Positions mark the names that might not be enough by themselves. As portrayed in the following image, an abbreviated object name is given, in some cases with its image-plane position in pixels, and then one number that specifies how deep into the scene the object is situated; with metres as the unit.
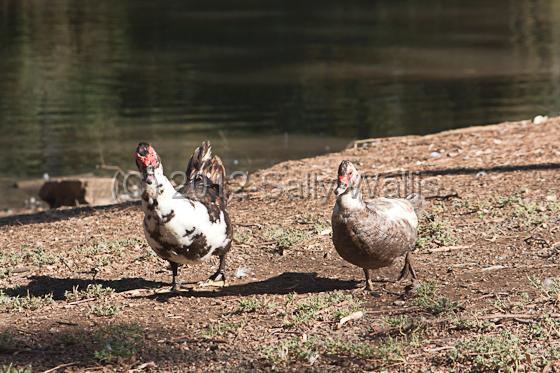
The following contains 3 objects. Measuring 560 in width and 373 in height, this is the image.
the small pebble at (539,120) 26.14
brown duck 13.37
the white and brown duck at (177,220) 13.54
